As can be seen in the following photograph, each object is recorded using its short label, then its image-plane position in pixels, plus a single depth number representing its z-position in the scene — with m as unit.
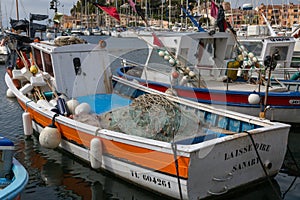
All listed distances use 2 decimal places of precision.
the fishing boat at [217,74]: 11.02
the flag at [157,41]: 12.86
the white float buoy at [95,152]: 7.21
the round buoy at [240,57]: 13.11
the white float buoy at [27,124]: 9.65
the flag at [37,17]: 15.70
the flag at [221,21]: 13.83
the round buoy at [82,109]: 8.31
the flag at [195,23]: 14.23
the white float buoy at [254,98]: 10.64
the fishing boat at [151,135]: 6.06
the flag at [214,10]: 14.19
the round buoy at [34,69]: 11.12
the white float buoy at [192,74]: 11.92
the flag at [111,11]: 10.76
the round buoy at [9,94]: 17.31
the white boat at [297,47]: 16.23
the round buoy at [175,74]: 11.90
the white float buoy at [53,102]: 9.34
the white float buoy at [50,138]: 8.09
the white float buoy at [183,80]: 11.95
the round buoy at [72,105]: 8.74
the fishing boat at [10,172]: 5.33
